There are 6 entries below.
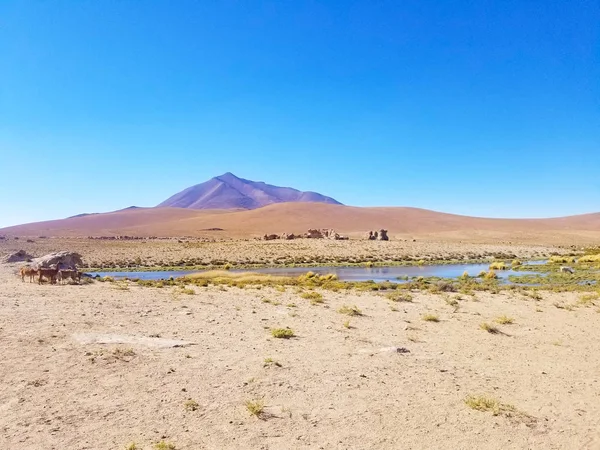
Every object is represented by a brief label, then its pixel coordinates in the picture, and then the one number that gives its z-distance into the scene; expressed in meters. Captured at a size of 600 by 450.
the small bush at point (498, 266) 36.31
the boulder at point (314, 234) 76.75
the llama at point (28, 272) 19.62
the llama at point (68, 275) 20.12
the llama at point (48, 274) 19.27
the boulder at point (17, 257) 30.03
